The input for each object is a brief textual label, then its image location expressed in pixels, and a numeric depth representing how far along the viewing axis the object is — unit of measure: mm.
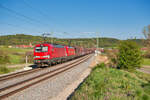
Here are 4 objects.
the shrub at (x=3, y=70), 17084
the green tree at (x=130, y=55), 20594
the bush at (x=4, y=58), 25858
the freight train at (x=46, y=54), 20781
